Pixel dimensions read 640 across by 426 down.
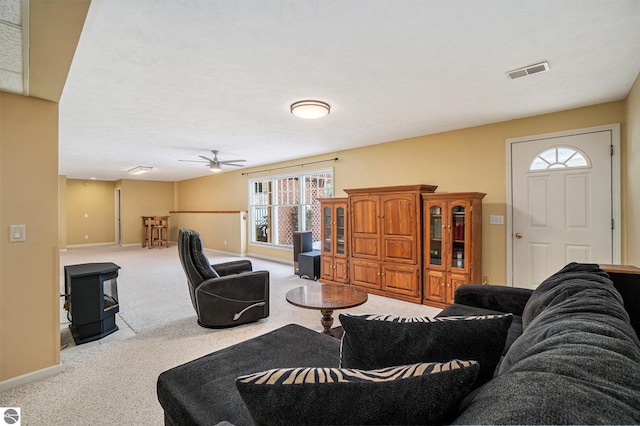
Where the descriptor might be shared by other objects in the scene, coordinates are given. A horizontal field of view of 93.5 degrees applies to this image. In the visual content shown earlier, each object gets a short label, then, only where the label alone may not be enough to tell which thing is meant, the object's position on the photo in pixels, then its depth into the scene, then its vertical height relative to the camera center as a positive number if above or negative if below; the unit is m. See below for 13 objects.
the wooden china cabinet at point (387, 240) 4.23 -0.41
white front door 3.32 +0.10
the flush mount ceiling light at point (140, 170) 7.79 +1.19
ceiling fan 5.84 +1.00
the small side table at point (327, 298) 2.70 -0.82
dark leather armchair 3.20 -0.83
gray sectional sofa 0.54 -0.39
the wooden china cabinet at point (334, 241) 5.05 -0.49
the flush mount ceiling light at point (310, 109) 3.14 +1.10
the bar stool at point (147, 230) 9.76 -0.53
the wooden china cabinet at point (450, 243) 3.81 -0.42
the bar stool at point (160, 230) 9.94 -0.55
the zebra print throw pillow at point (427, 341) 1.00 -0.44
